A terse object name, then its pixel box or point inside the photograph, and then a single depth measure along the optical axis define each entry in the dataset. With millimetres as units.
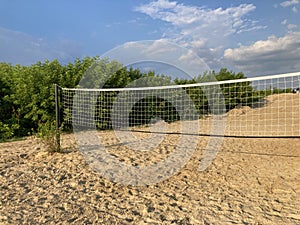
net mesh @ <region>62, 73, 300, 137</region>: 7961
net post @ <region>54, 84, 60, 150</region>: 5098
